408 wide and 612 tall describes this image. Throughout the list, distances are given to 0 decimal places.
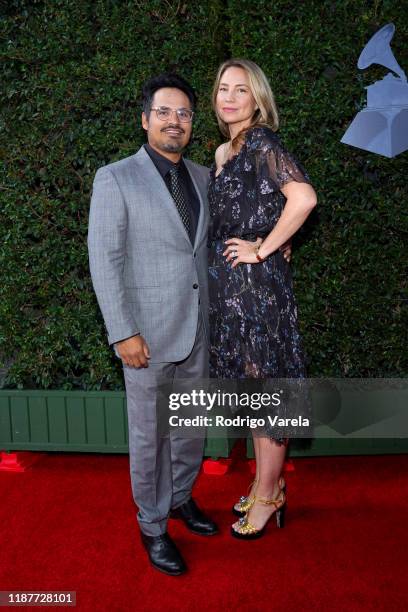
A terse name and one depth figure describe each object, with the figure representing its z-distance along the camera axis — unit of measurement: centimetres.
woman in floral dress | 271
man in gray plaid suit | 260
